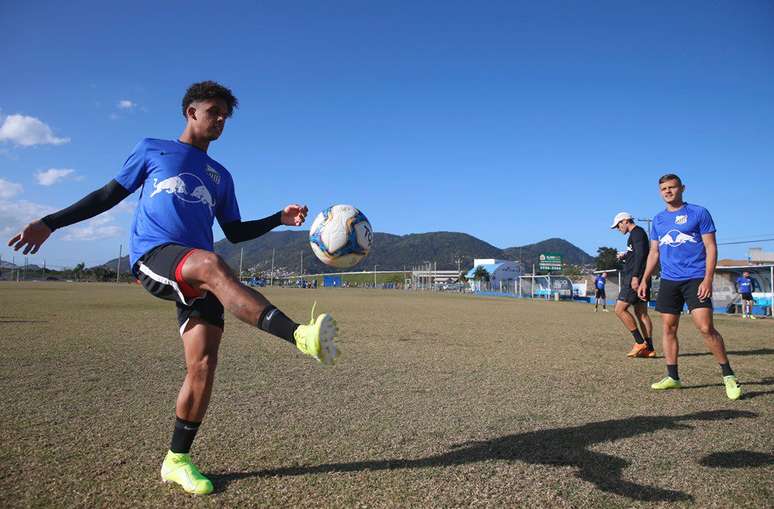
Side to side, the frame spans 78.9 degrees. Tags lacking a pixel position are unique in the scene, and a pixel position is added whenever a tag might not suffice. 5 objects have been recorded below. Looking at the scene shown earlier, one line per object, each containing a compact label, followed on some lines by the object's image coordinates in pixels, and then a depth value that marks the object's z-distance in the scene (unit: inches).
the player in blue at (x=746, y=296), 783.1
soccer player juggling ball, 90.7
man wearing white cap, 301.6
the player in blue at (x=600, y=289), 982.0
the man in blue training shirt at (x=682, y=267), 204.2
